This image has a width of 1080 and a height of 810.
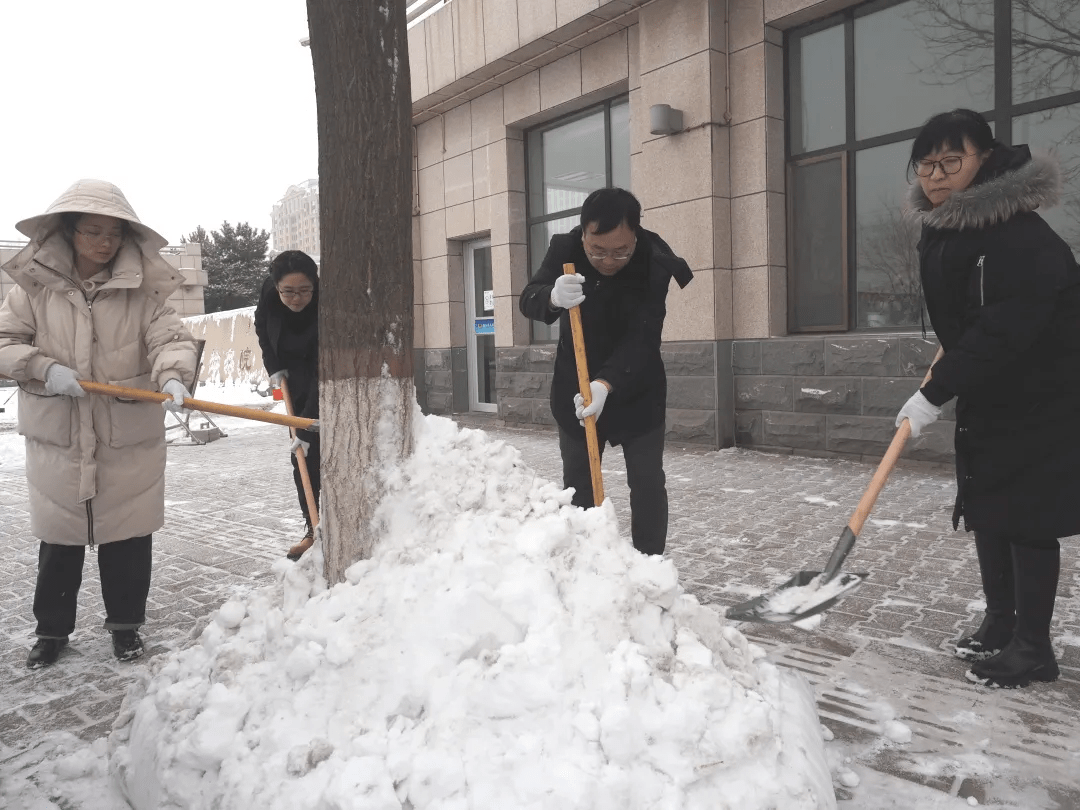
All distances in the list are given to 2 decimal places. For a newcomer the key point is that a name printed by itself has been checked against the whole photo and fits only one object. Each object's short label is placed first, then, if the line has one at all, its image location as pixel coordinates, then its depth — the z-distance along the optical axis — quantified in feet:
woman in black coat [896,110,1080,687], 8.76
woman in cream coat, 10.84
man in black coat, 10.61
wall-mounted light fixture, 26.58
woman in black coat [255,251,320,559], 14.60
